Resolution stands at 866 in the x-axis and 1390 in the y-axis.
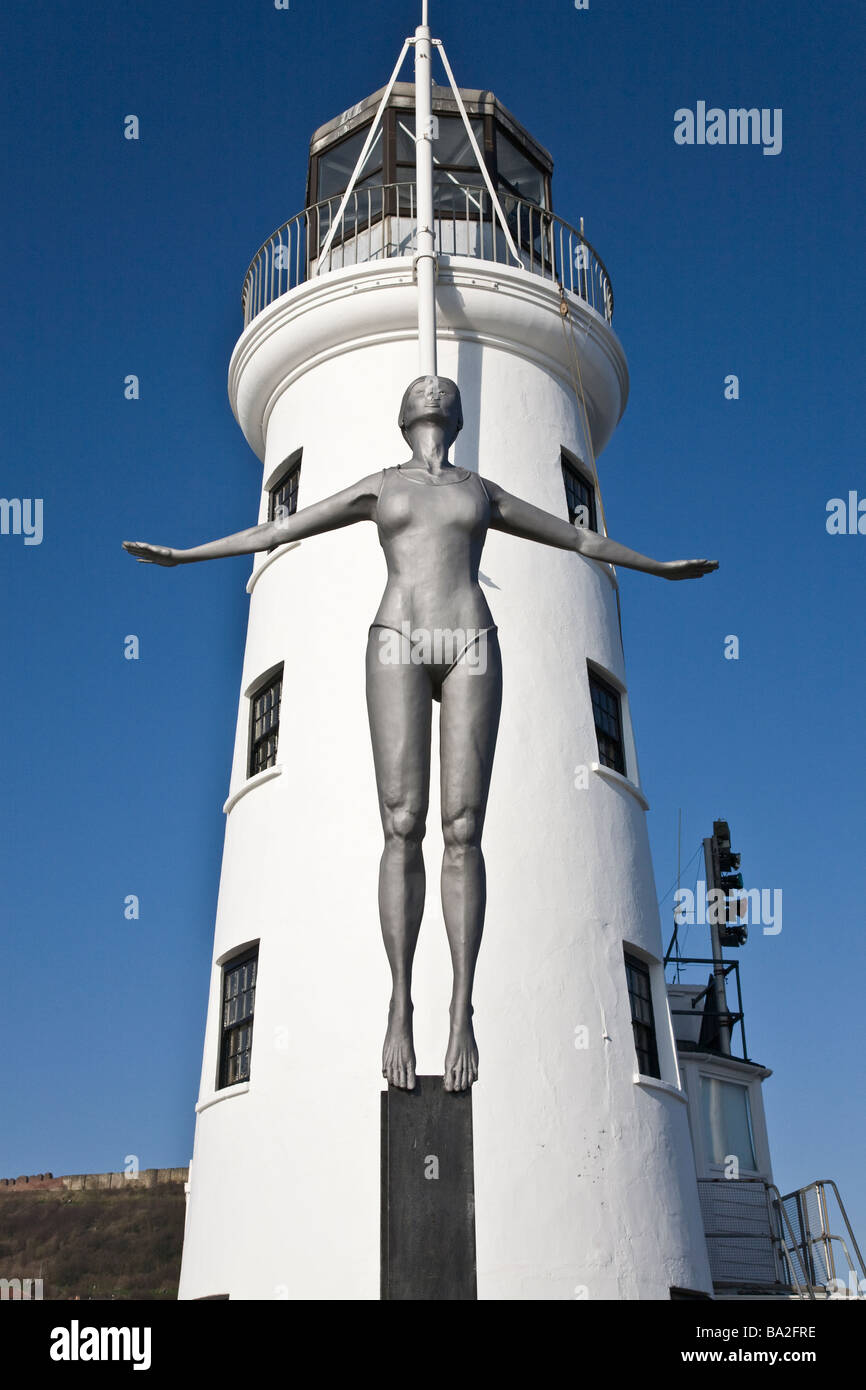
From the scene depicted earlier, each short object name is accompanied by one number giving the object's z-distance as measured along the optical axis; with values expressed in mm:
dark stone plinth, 6543
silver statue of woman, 7258
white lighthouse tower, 14289
